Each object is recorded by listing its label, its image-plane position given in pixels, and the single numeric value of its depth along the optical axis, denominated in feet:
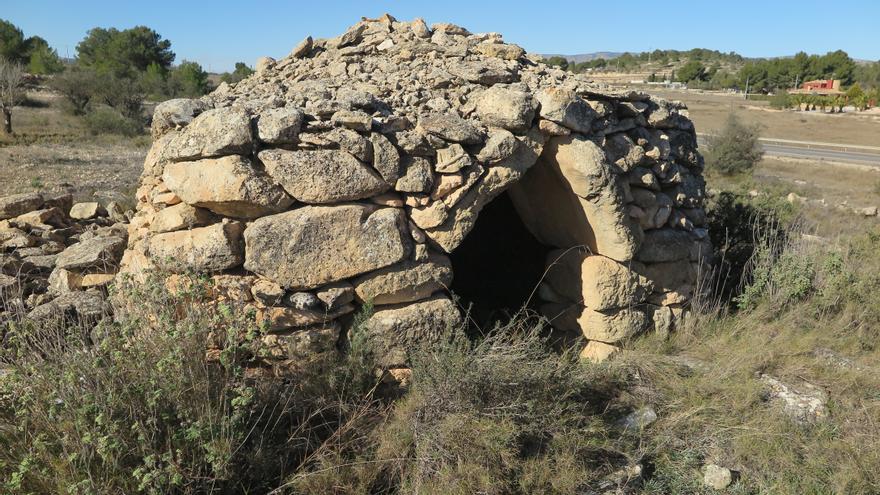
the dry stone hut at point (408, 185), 10.30
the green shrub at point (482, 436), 8.65
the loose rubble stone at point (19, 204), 19.43
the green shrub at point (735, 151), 47.91
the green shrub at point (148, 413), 7.46
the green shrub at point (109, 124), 62.95
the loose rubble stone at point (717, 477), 9.48
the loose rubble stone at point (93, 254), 14.01
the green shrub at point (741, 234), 16.90
